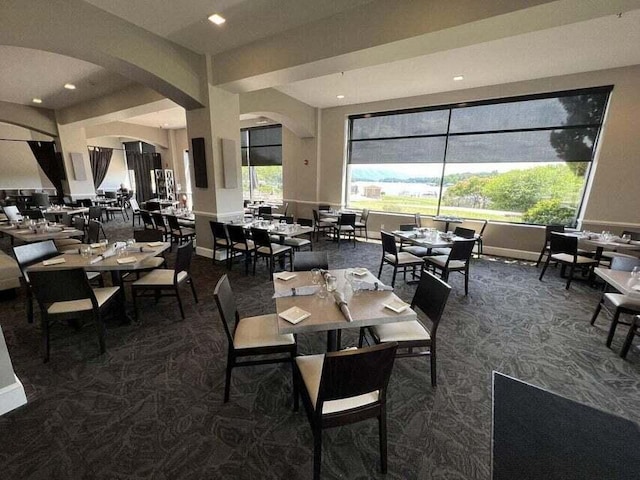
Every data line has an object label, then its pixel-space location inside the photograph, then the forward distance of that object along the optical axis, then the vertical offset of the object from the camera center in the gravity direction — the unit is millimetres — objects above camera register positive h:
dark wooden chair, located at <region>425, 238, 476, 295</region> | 3811 -1125
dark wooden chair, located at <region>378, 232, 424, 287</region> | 4115 -1175
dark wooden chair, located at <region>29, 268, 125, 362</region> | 2322 -1103
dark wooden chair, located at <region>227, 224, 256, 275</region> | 4624 -1134
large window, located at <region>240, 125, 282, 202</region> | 9374 +581
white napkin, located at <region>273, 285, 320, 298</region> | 2178 -902
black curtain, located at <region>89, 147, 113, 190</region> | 12380 +568
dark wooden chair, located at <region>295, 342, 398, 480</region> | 1270 -1056
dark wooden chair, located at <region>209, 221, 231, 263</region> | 4809 -1028
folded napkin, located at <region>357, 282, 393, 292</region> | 2314 -888
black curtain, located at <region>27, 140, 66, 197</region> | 8508 +365
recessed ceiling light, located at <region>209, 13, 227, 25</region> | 3437 +2015
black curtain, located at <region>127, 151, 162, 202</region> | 12653 +336
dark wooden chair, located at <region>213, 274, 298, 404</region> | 1946 -1191
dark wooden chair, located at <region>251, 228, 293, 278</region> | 4473 -1180
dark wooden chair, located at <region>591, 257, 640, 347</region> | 2723 -1135
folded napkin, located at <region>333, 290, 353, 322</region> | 1839 -888
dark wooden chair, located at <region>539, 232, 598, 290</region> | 4220 -1068
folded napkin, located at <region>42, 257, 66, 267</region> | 2865 -940
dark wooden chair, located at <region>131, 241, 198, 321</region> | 3076 -1194
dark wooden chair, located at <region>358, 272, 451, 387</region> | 2094 -1176
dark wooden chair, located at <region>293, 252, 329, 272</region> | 2965 -882
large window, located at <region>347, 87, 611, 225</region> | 5395 +656
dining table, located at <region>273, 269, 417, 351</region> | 1796 -925
